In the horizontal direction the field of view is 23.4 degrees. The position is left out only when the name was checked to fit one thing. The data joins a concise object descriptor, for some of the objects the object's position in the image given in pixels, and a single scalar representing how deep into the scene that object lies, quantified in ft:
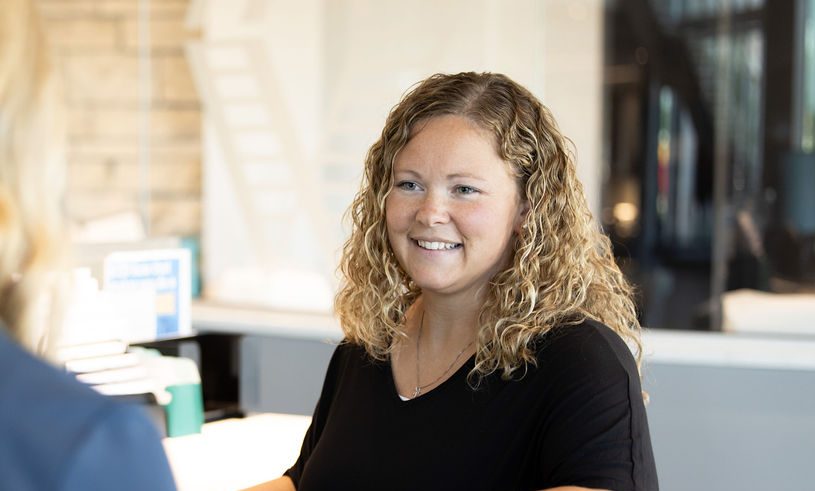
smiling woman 6.24
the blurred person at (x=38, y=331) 3.79
